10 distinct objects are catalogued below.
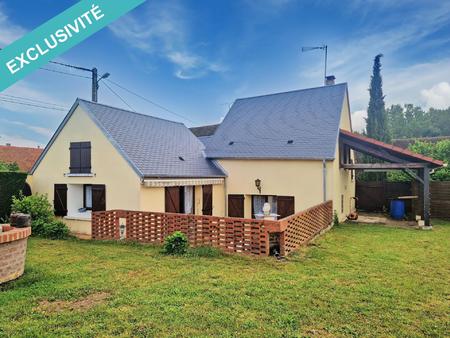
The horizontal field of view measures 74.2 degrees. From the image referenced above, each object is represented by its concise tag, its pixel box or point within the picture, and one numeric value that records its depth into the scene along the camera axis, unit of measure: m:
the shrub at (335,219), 21.14
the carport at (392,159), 19.48
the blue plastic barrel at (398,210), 23.84
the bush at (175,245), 12.73
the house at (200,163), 18.53
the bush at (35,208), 17.86
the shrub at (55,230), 17.20
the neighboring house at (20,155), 42.88
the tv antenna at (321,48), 29.71
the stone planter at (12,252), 8.70
